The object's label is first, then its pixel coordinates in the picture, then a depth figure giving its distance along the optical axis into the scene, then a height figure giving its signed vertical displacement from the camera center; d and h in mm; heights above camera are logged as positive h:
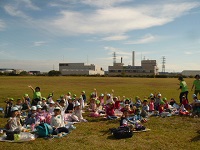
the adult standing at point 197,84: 17703 -839
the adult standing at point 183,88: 17438 -1128
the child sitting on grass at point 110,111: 14133 -2340
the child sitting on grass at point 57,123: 10445 -2322
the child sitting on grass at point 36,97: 16091 -1757
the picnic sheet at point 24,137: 9406 -2709
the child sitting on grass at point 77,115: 13258 -2455
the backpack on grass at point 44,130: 9969 -2488
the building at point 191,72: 172850 +644
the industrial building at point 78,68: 160500 +2826
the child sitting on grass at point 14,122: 10000 -2166
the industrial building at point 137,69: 164725 +2478
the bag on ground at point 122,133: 9867 -2553
